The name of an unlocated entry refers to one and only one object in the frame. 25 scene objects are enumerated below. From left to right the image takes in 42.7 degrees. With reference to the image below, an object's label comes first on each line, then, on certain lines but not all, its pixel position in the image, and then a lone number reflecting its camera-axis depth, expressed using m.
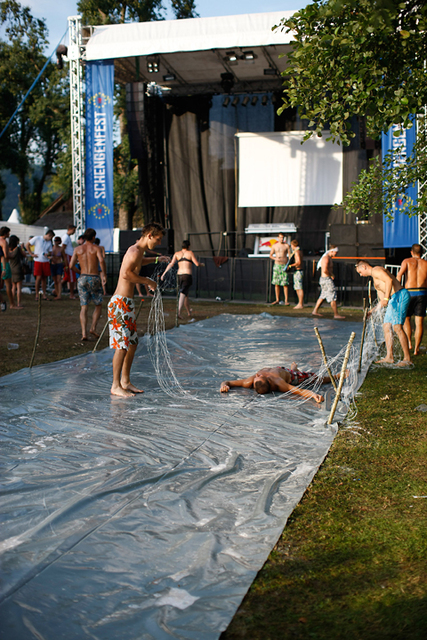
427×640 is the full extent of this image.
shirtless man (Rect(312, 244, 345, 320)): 11.58
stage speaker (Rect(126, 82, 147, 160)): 17.17
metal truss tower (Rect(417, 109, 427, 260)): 12.91
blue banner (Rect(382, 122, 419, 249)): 13.74
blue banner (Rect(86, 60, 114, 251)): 15.80
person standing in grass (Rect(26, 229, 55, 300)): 13.58
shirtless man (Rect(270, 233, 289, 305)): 14.29
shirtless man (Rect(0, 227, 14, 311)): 11.03
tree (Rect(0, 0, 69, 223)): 33.41
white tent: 29.06
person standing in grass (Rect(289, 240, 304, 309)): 13.37
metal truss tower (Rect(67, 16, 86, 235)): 15.53
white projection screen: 18.97
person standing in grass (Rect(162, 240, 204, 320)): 11.08
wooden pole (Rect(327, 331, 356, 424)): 4.16
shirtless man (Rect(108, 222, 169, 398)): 5.27
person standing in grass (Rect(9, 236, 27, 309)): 11.61
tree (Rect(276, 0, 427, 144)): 4.50
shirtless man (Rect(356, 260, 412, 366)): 6.70
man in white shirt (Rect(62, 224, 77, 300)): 14.84
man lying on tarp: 5.27
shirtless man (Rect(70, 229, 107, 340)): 8.17
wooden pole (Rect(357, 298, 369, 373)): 6.33
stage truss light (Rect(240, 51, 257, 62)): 15.99
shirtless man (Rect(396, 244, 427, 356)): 7.45
